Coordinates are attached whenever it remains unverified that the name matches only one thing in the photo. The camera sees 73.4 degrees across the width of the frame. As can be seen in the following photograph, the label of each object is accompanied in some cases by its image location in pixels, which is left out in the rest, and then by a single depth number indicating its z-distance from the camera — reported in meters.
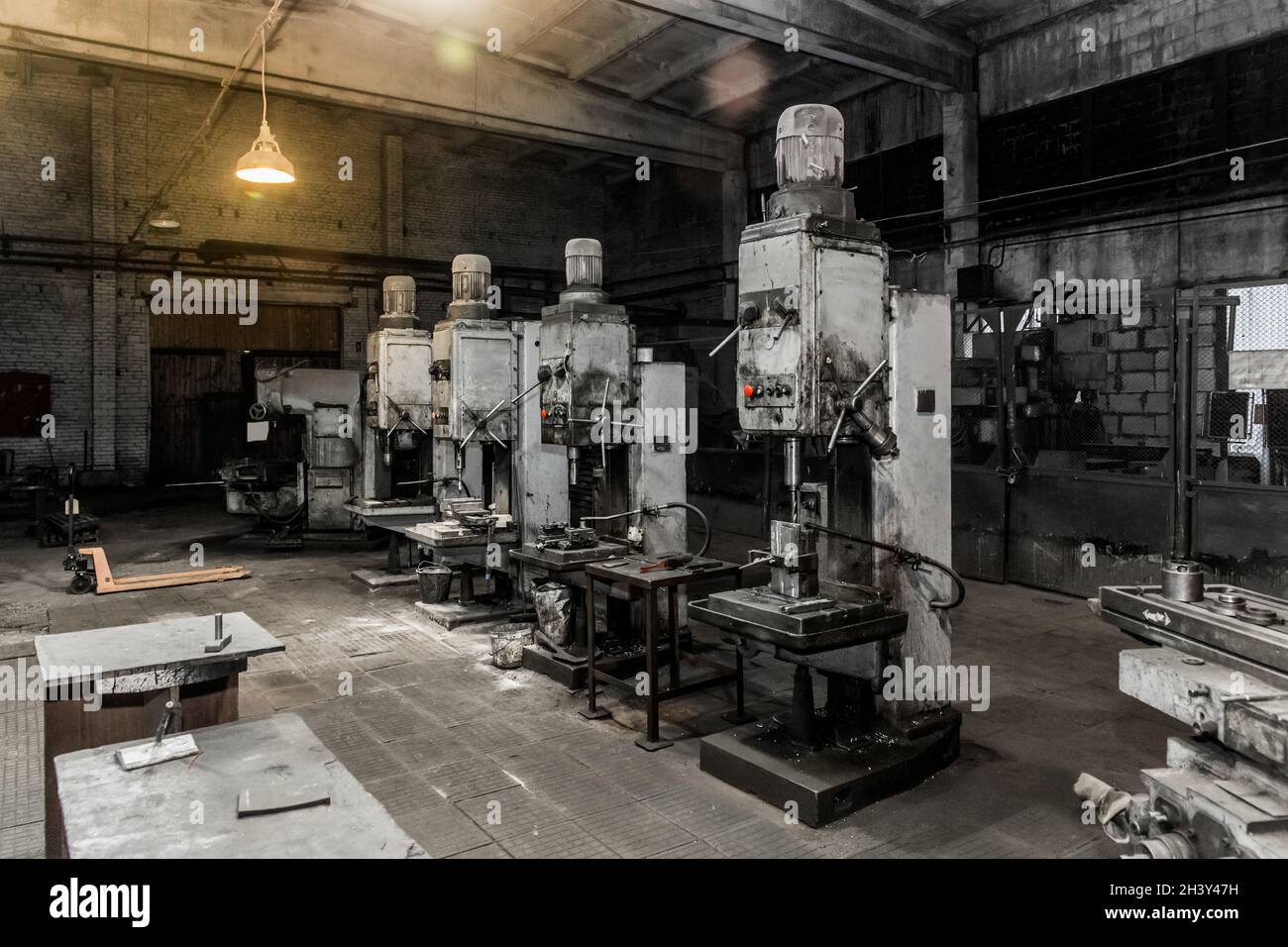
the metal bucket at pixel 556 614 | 4.88
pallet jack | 6.87
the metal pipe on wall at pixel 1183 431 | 5.83
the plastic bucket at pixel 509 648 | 5.02
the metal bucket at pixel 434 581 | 6.47
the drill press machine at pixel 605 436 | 4.89
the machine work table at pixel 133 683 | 2.44
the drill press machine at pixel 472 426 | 5.98
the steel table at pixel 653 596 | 3.84
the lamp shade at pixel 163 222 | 9.81
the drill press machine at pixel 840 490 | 3.23
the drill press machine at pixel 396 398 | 7.05
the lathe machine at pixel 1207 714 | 1.99
